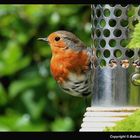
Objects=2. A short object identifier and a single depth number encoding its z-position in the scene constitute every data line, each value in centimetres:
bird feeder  446
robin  448
